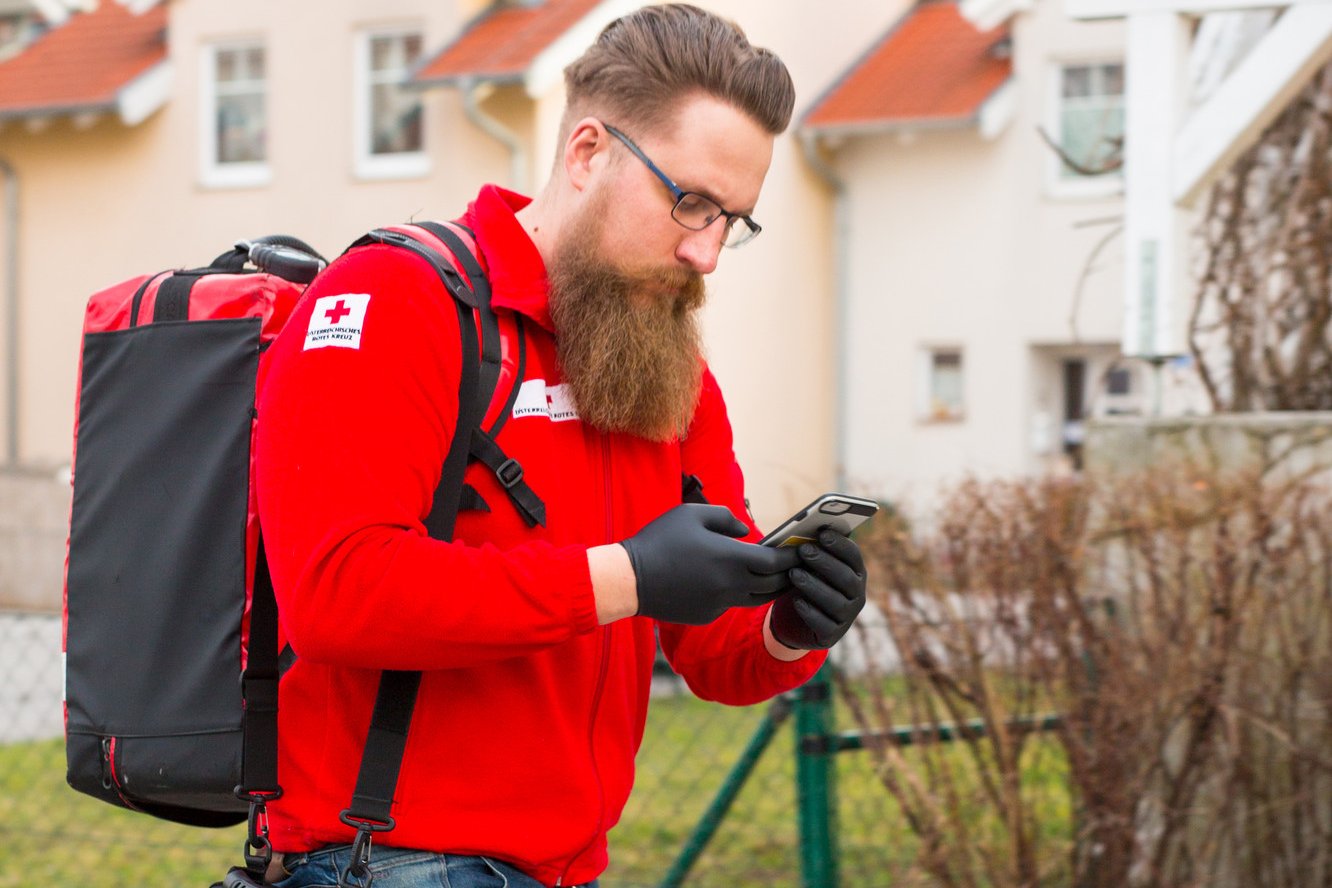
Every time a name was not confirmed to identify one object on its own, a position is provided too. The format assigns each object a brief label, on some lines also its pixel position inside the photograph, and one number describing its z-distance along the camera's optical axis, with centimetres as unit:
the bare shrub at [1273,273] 512
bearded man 186
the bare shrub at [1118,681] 397
